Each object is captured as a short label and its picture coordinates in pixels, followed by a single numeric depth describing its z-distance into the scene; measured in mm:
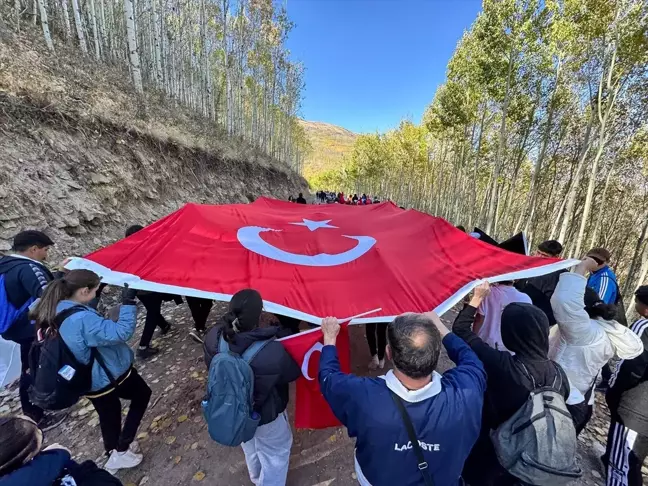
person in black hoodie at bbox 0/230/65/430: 2971
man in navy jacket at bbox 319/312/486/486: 1489
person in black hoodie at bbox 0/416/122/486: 1204
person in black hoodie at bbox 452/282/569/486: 1838
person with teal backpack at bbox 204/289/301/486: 2174
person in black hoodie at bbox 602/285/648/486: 2492
